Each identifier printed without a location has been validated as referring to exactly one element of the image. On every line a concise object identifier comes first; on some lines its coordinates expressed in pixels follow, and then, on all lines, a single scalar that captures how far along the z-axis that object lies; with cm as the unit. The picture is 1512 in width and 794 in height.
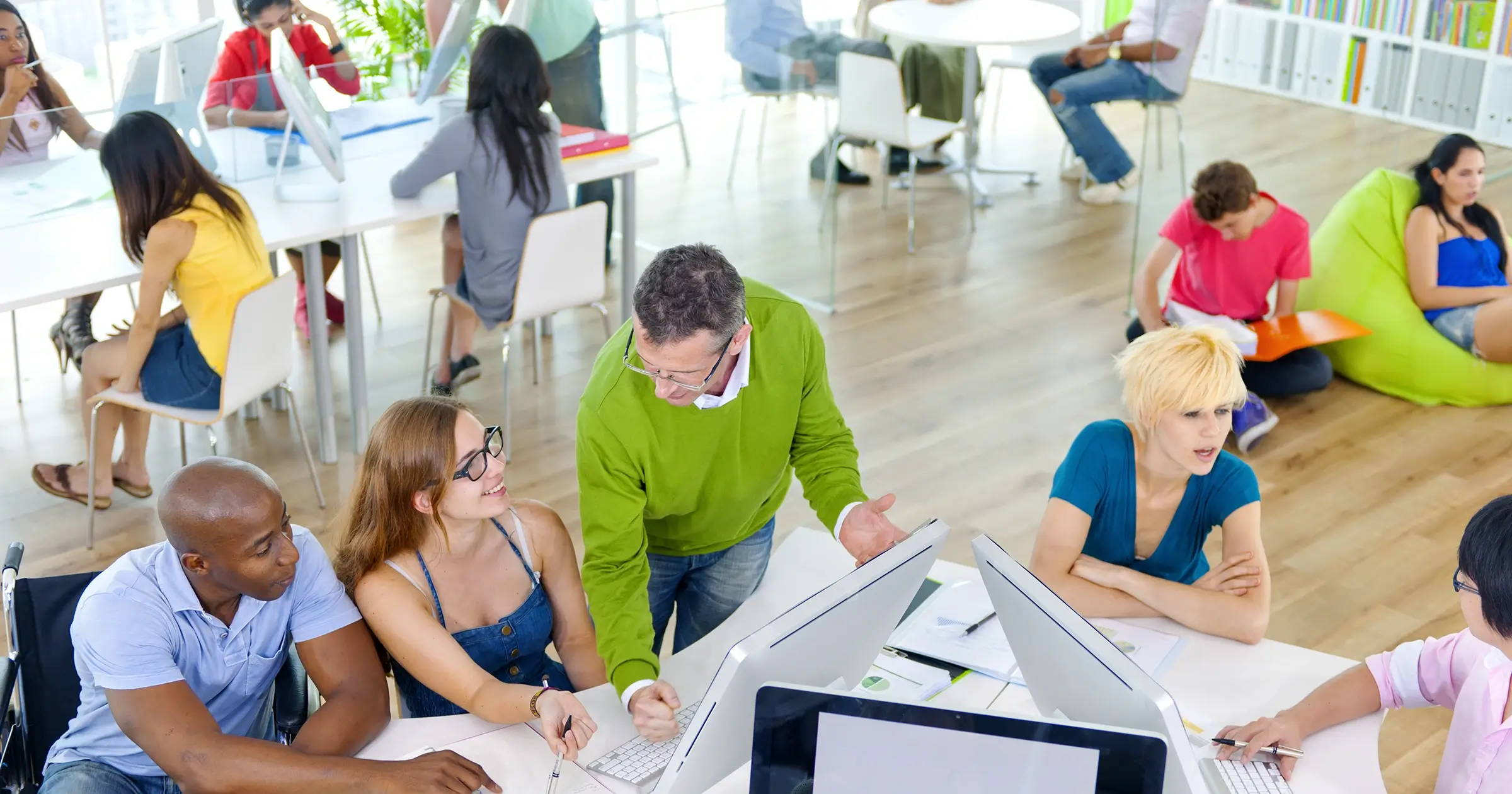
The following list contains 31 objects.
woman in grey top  447
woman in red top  481
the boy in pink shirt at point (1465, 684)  198
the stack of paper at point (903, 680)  241
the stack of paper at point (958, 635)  249
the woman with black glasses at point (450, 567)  238
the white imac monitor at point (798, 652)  175
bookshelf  554
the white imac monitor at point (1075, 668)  171
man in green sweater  219
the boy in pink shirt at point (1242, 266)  490
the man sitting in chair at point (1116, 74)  544
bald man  218
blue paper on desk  530
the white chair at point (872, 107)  573
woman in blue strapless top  494
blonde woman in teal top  259
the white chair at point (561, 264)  443
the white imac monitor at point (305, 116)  432
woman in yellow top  383
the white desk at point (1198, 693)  225
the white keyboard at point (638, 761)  220
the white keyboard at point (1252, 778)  219
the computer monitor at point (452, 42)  528
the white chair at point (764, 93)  562
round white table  593
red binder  511
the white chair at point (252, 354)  388
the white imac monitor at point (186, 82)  443
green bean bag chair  504
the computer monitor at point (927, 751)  171
